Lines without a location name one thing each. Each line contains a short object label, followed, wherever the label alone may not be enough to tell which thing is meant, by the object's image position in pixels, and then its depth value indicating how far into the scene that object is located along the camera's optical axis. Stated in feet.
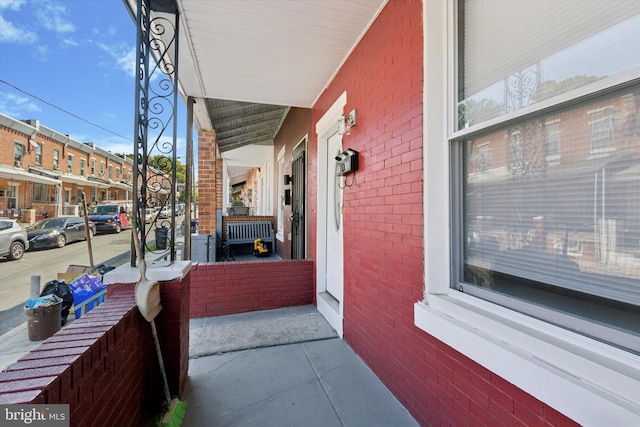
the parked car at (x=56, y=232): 34.09
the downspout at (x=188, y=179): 9.08
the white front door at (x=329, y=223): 10.77
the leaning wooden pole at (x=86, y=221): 20.10
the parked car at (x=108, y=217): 51.75
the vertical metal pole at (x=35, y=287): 13.97
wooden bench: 22.16
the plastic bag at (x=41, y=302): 11.78
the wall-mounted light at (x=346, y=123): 8.99
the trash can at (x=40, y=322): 11.72
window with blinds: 3.03
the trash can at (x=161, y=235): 7.93
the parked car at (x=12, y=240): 27.35
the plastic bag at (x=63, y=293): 13.35
